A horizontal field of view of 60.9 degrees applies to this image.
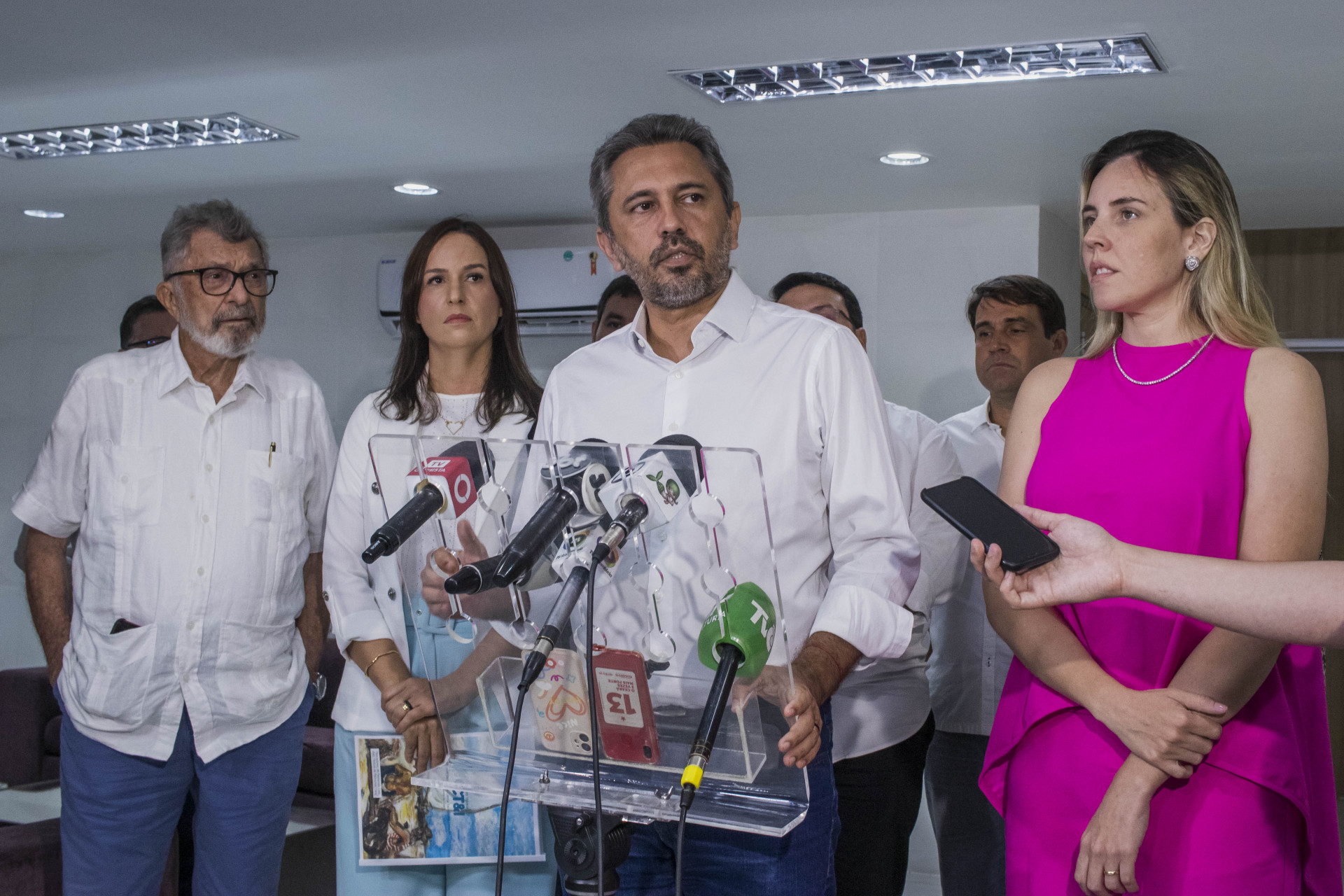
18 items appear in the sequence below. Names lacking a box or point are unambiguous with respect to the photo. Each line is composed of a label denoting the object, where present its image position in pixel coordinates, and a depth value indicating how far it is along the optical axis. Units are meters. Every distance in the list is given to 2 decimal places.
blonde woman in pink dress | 1.44
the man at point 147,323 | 3.61
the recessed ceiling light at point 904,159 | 3.87
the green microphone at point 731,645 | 1.07
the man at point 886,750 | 2.30
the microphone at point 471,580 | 1.03
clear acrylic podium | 1.11
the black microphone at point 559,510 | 1.04
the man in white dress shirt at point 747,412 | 1.44
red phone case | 1.13
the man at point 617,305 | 3.45
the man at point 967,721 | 2.79
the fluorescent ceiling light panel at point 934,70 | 2.85
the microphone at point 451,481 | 1.17
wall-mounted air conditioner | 5.11
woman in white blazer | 1.96
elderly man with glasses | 2.29
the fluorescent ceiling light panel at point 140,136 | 3.71
